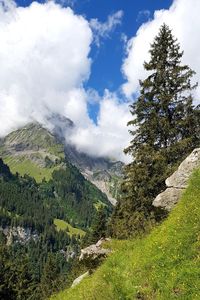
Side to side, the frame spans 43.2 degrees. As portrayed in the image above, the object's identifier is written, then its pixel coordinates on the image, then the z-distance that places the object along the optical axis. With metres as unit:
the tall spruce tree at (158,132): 23.32
